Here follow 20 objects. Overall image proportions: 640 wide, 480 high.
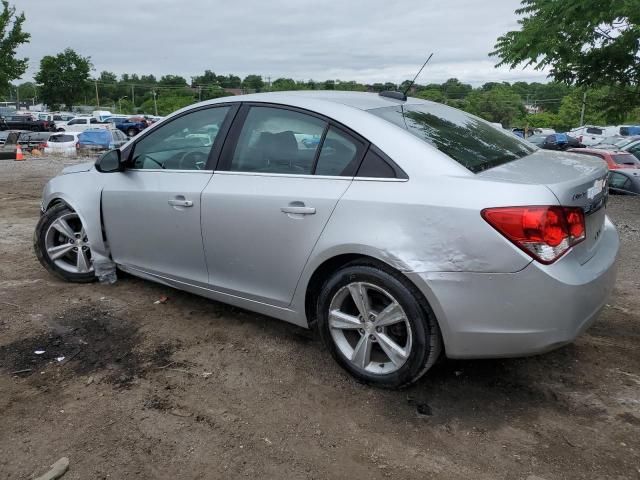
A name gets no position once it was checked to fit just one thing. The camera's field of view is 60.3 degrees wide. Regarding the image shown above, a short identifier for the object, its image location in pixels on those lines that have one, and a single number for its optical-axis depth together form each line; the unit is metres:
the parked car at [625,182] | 11.31
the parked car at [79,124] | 36.68
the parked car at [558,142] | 24.22
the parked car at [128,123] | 41.82
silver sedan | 2.59
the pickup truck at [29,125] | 37.14
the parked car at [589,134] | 37.47
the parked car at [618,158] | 13.24
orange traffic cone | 18.56
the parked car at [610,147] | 15.66
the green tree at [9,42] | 29.17
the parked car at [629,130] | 37.12
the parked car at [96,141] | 24.74
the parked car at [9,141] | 25.14
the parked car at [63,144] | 23.62
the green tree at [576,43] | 8.02
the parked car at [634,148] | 16.19
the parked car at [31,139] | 26.27
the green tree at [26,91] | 127.62
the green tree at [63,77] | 58.19
